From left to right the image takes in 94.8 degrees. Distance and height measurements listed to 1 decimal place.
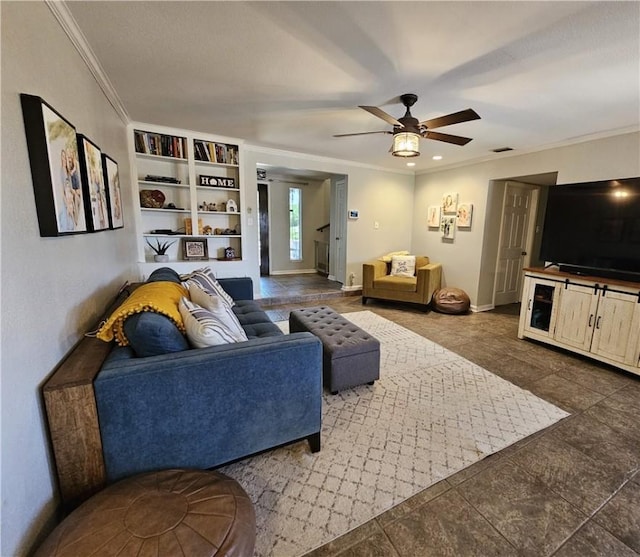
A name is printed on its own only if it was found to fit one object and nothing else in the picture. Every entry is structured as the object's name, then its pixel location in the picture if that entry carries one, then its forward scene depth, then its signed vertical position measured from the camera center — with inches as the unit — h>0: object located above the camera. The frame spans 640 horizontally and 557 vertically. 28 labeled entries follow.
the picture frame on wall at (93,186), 61.8 +9.7
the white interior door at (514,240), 181.0 -5.1
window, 277.3 +5.7
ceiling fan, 89.0 +32.5
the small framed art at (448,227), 191.3 +2.8
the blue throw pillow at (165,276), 90.3 -14.9
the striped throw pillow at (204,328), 56.4 -19.2
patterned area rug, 52.9 -50.4
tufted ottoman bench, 86.0 -37.0
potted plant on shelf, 147.6 -10.5
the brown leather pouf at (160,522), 34.3 -37.0
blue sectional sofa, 46.0 -31.1
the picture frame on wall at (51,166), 43.3 +10.0
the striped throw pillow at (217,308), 65.2 -18.3
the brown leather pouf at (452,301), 172.6 -40.9
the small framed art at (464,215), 180.1 +10.3
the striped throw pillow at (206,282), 91.3 -16.9
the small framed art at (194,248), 154.7 -9.9
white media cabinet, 101.6 -31.7
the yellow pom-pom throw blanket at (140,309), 54.4 -15.4
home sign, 151.9 +25.0
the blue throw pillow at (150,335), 50.9 -18.4
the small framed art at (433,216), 203.3 +10.4
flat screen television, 106.2 +1.4
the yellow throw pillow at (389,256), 199.1 -17.1
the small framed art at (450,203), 189.5 +18.2
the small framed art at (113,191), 82.0 +11.5
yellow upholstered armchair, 171.2 -30.6
